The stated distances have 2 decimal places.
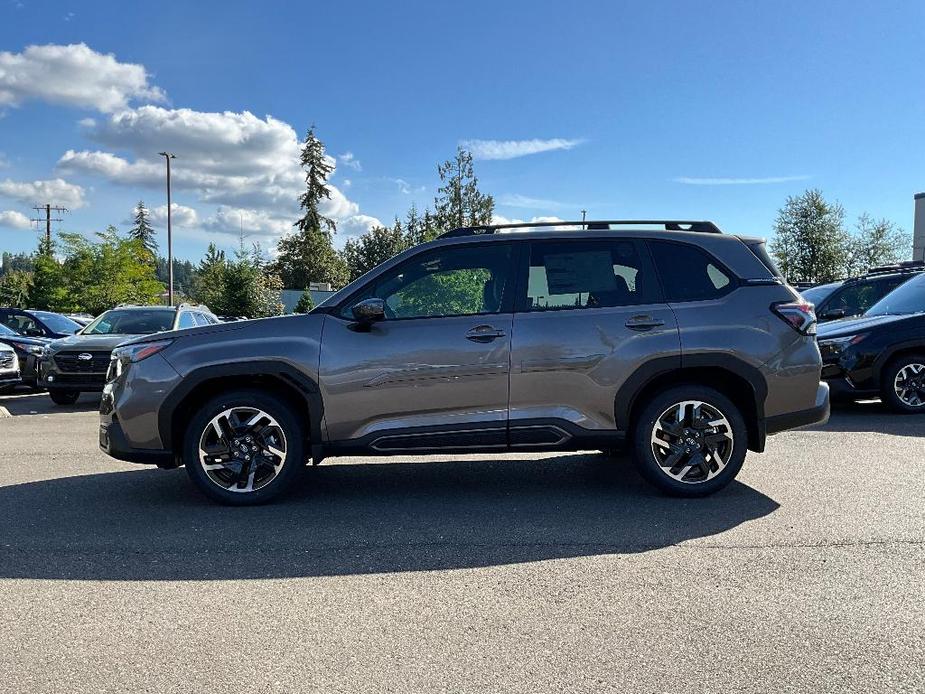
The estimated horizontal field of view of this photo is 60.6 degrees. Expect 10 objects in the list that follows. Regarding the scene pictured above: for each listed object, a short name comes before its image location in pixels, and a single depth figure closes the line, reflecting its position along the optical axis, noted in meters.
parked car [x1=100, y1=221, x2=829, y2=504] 5.27
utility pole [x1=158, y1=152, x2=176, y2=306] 37.66
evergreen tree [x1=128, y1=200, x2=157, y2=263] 113.38
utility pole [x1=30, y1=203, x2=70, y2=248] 65.88
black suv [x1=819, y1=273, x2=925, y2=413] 9.44
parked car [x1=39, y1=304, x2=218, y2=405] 11.52
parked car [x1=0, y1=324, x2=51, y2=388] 13.94
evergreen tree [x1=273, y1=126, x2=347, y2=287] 68.00
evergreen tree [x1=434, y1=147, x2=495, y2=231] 43.00
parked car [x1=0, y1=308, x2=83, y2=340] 16.55
